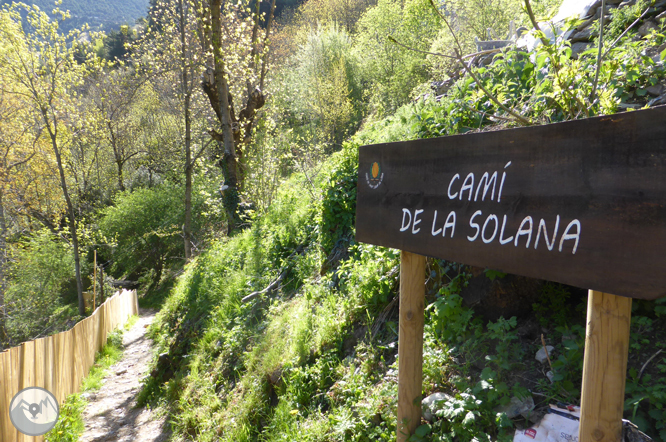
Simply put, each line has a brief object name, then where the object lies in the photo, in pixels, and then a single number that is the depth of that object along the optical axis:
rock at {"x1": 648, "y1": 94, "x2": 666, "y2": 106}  2.68
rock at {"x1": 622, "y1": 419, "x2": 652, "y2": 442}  1.48
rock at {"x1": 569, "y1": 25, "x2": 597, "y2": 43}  3.91
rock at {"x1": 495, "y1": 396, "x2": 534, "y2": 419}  2.11
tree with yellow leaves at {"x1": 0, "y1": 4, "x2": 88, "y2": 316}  10.39
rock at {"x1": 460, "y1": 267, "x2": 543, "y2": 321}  2.67
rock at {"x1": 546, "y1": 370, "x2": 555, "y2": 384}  2.22
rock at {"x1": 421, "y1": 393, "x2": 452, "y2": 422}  2.40
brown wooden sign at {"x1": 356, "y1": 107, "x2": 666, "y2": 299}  1.13
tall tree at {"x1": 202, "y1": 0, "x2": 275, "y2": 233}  9.86
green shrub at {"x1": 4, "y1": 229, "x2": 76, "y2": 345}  14.42
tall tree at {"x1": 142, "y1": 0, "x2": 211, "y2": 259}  10.78
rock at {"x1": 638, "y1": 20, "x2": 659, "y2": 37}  3.42
